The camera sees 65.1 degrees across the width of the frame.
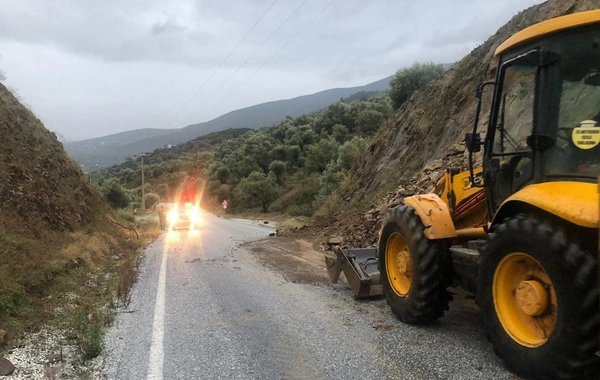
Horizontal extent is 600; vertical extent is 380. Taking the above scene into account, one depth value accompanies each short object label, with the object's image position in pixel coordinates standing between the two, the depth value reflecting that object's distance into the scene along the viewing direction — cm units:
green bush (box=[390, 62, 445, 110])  2969
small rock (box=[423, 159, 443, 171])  1410
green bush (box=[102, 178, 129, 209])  5592
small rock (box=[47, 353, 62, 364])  503
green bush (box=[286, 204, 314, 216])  3605
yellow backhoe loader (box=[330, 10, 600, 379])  343
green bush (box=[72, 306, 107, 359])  516
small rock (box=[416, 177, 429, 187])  1362
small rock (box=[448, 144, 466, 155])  1417
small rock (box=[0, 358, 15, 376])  464
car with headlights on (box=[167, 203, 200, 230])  2822
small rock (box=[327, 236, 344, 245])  1197
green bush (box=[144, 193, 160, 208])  7975
